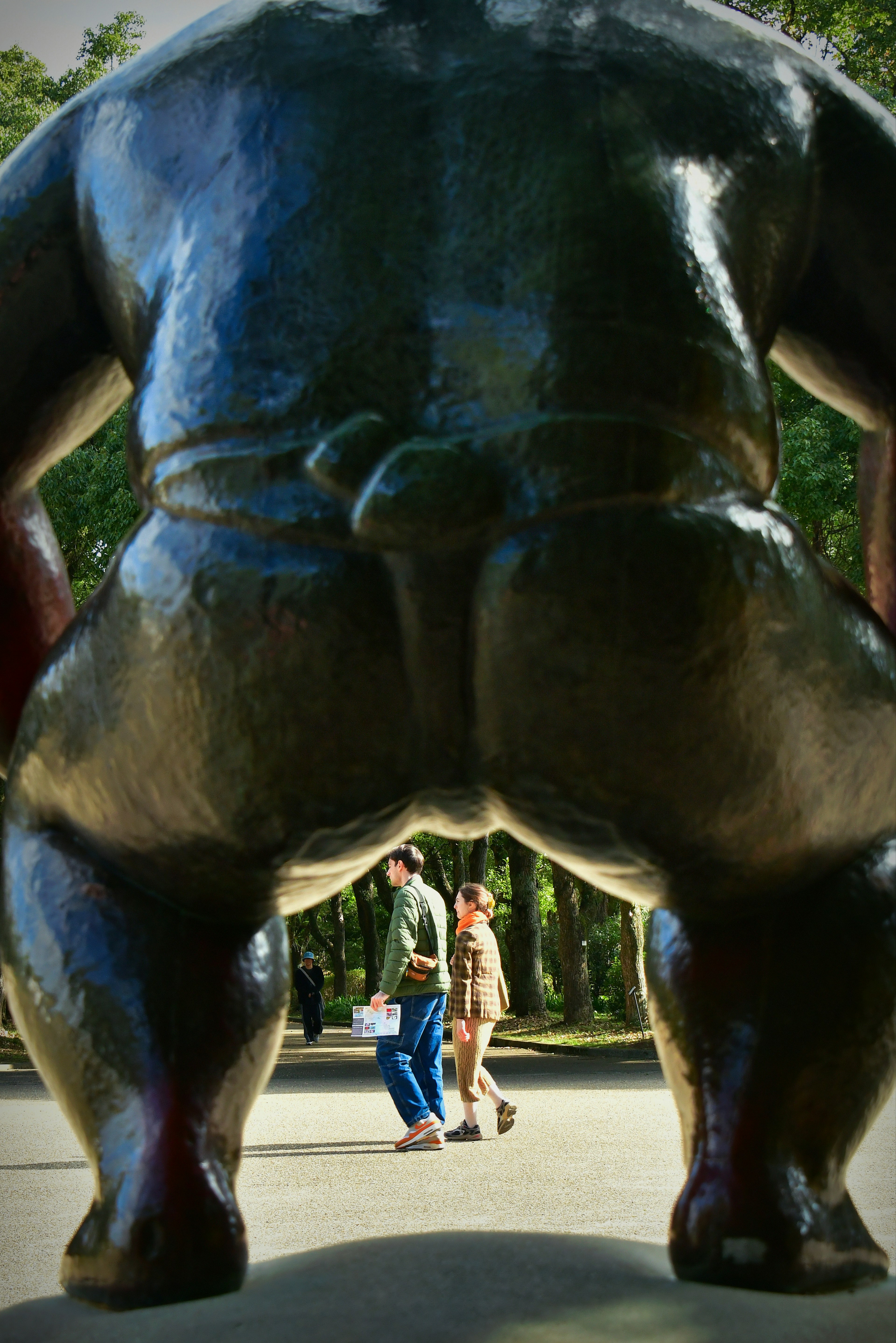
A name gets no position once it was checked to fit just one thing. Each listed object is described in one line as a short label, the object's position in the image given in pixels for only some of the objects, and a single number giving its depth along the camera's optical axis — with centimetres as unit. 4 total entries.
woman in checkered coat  756
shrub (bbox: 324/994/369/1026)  2901
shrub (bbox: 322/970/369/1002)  3962
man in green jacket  718
